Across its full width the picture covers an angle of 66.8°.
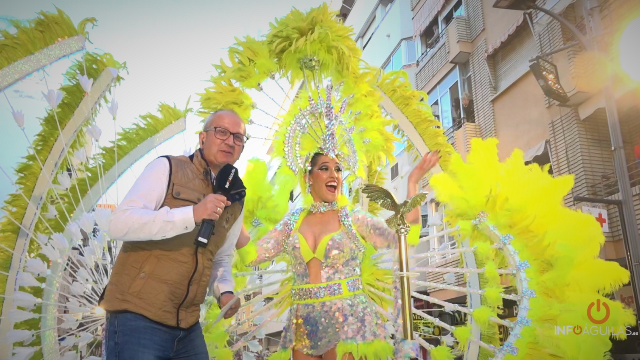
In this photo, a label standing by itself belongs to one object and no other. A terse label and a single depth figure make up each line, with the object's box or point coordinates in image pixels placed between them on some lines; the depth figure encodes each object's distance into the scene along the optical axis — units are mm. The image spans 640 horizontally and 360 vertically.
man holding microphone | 1478
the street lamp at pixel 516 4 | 4957
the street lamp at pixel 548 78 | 4598
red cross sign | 4222
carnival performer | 2166
